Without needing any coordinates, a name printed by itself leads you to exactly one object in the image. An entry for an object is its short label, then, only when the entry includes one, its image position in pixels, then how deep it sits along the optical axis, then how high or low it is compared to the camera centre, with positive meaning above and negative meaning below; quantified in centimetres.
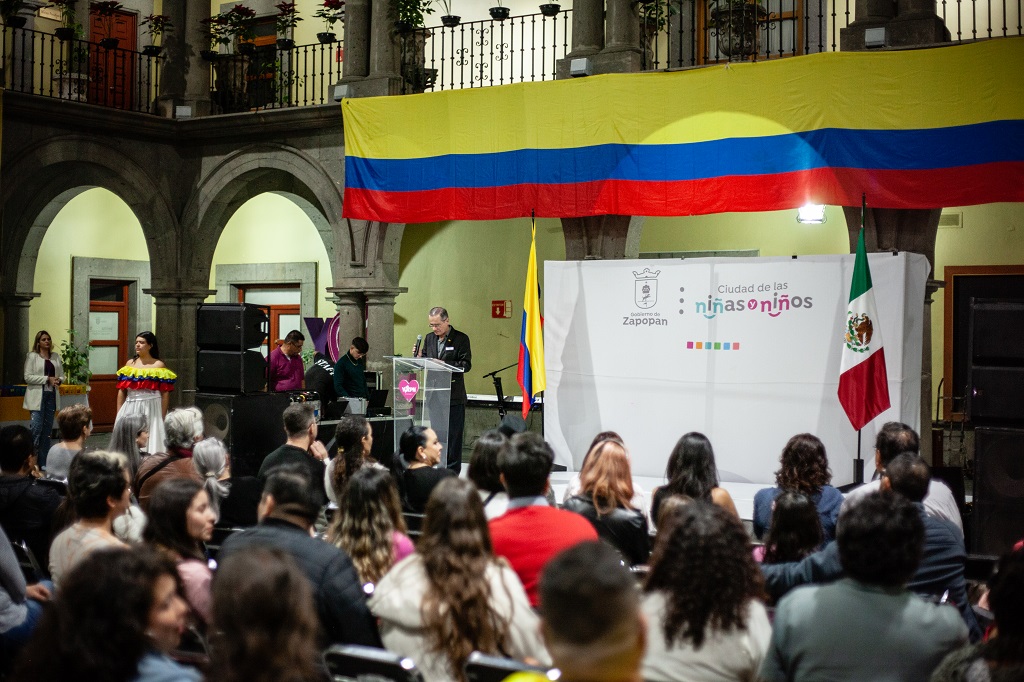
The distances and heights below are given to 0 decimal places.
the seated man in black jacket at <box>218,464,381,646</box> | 303 -65
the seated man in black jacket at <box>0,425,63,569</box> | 456 -76
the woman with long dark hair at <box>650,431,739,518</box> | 440 -55
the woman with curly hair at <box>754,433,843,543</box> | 462 -59
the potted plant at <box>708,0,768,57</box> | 924 +275
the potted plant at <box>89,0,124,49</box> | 1182 +362
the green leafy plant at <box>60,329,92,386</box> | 1332 -42
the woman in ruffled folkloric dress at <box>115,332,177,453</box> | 881 -43
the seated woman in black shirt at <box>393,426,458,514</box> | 517 -64
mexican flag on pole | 764 -13
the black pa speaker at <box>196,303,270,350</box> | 817 +5
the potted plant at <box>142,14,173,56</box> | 1213 +347
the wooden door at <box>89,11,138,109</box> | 1239 +346
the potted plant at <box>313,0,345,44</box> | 1146 +349
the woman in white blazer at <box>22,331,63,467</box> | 1134 -59
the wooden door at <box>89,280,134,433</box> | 1473 -18
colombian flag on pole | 902 -10
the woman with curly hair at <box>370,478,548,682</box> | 280 -70
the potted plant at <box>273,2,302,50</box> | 1173 +340
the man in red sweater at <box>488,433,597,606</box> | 335 -58
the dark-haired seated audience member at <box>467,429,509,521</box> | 446 -55
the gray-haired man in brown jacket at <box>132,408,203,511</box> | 508 -60
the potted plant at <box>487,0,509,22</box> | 1041 +315
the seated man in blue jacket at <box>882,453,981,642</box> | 374 -79
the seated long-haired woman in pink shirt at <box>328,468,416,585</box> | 342 -61
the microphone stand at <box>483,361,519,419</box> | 1110 -63
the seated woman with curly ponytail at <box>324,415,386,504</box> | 527 -58
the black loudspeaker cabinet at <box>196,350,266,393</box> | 816 -30
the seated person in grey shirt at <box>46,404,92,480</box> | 558 -57
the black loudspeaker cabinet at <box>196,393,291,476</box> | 813 -70
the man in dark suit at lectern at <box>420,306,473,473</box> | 888 -16
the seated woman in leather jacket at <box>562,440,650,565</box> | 421 -66
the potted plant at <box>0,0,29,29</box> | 1110 +329
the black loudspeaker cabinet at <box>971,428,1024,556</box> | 573 -76
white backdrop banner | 805 -11
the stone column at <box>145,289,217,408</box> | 1248 -1
